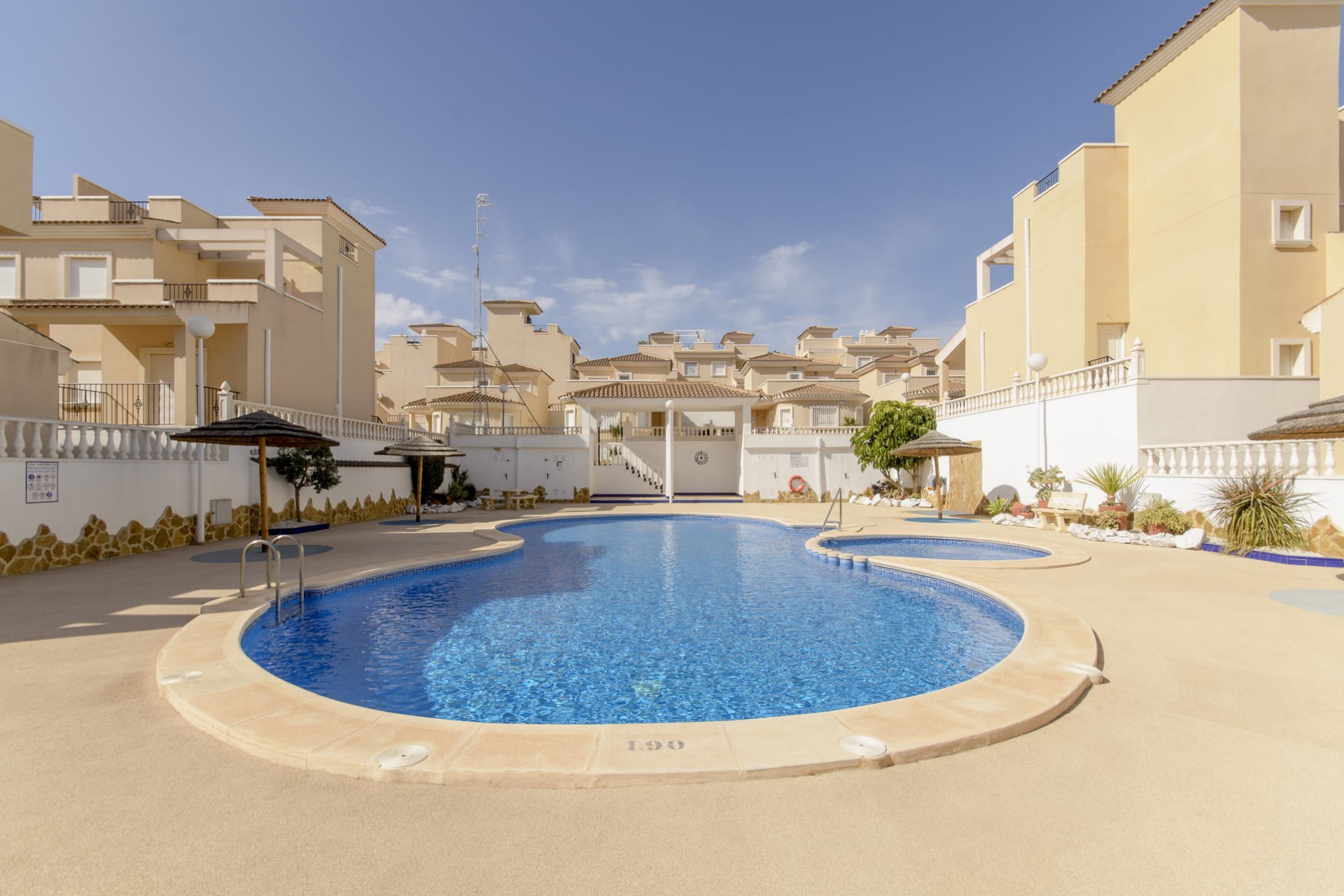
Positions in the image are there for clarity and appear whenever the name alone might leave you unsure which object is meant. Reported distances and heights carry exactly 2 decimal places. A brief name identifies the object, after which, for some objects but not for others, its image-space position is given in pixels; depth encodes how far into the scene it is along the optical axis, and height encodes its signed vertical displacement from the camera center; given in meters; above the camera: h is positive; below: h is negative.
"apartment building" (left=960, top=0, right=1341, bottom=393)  14.66 +6.95
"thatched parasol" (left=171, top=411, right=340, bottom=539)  9.97 +0.37
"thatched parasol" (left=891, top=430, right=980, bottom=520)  16.98 +0.33
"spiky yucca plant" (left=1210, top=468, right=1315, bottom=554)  10.01 -0.95
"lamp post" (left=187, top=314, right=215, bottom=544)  11.99 +1.95
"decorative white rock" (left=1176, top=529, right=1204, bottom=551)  11.05 -1.55
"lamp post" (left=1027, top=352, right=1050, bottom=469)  16.23 +0.68
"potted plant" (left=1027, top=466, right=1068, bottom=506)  15.45 -0.64
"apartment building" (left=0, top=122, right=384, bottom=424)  16.36 +4.71
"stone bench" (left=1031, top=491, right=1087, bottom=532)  14.03 -1.25
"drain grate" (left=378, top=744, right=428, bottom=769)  3.14 -1.67
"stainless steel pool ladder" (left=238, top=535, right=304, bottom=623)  6.46 -1.17
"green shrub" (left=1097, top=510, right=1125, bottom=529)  12.84 -1.36
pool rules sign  8.89 -0.46
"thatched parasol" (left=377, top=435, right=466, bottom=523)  16.48 +0.14
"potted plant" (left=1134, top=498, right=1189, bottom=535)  11.83 -1.26
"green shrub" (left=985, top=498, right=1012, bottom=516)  17.41 -1.46
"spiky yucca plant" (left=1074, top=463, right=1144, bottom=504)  13.17 -0.48
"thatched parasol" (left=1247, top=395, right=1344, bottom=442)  7.38 +0.47
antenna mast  23.84 +6.87
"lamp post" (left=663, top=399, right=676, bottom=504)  23.45 +0.95
